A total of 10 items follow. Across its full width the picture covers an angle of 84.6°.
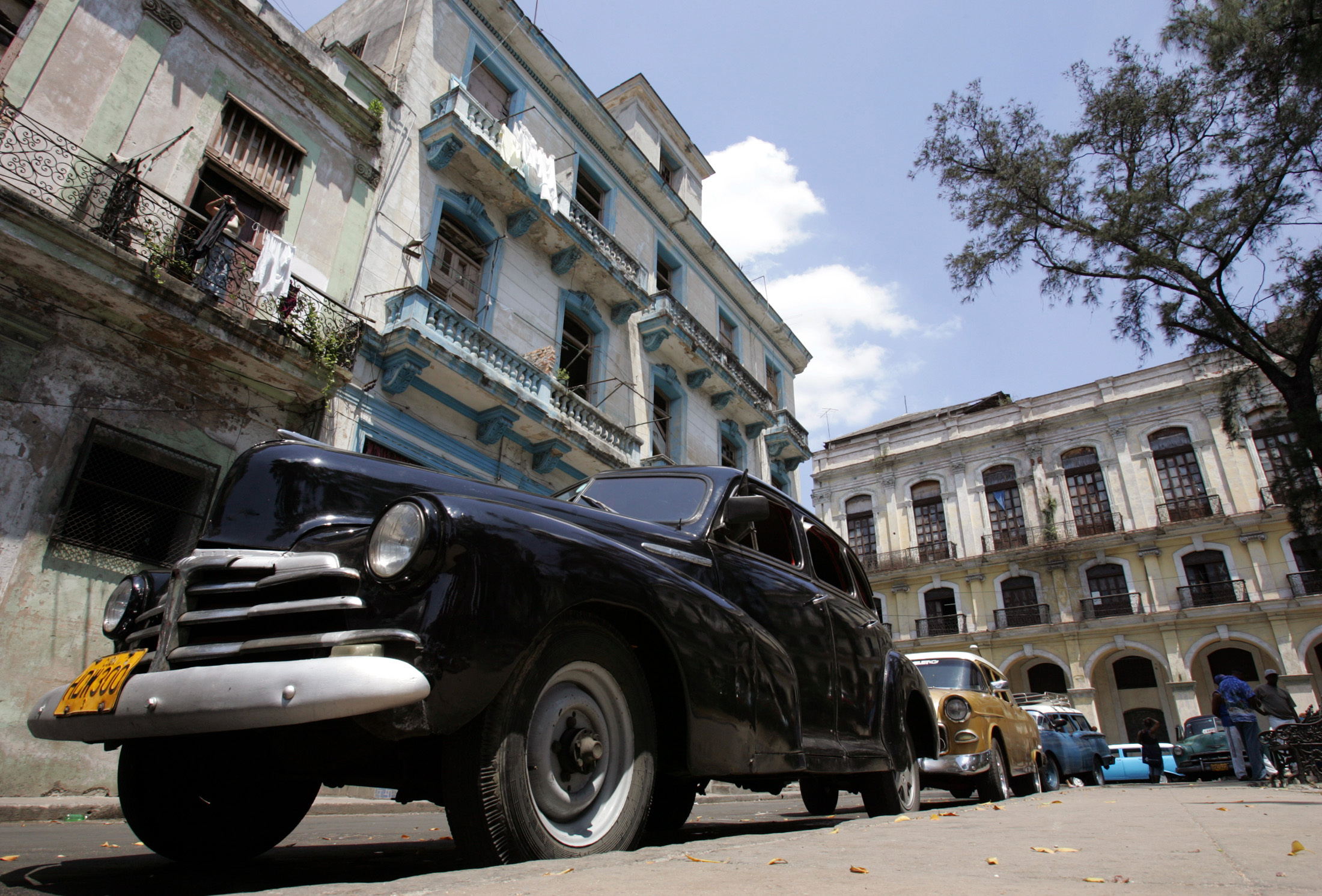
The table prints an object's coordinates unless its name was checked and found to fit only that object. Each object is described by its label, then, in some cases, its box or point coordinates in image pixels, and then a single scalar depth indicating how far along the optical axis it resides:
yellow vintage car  6.75
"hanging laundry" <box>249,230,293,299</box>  9.12
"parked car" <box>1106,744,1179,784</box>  17.05
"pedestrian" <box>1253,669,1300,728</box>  8.96
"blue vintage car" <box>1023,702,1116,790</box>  10.94
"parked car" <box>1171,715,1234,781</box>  14.37
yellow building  26.31
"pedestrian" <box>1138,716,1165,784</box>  15.64
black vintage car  1.95
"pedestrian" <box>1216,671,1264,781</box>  9.60
